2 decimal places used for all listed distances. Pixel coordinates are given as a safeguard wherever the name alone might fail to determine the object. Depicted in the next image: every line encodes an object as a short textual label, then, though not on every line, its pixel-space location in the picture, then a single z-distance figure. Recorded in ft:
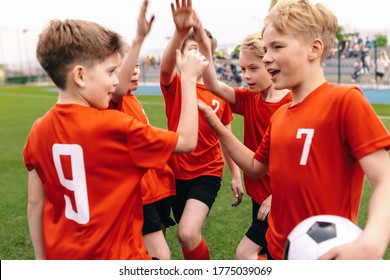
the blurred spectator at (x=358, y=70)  72.00
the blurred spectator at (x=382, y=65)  69.51
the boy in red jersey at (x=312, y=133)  5.87
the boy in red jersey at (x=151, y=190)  9.23
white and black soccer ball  5.48
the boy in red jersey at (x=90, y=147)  6.51
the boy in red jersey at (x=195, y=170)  10.64
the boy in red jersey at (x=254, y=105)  10.06
